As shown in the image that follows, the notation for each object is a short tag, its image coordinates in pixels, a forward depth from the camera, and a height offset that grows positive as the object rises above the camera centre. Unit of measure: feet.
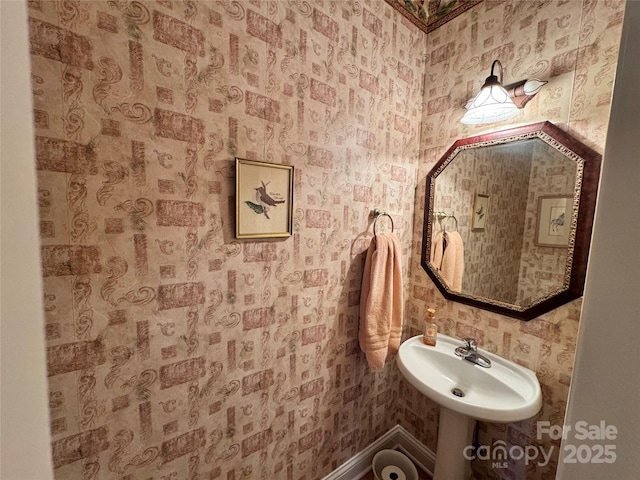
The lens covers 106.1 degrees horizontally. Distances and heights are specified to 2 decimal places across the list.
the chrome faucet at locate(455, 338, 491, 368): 4.00 -2.26
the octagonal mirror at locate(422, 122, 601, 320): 3.32 +0.08
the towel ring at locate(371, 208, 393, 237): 4.44 +0.08
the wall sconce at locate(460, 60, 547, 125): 3.51 +1.86
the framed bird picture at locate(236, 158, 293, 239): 3.00 +0.20
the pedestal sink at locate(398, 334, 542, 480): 3.12 -2.45
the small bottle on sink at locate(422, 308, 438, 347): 4.58 -2.09
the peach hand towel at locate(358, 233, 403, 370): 4.16 -1.34
